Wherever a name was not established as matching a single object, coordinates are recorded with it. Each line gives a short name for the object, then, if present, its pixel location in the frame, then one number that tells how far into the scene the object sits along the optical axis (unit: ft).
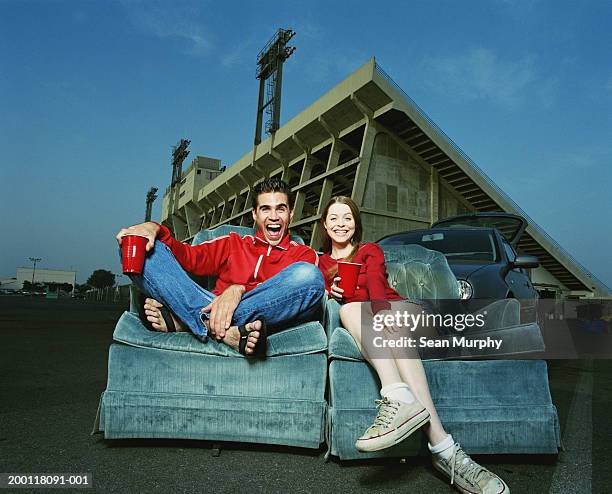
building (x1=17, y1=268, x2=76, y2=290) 405.39
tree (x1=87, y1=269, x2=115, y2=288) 338.54
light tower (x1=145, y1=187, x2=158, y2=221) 278.46
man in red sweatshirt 7.05
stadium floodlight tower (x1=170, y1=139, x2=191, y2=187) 195.54
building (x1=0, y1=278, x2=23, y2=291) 376.52
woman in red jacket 5.87
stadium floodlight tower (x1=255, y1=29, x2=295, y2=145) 107.55
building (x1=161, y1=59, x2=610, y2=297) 68.59
